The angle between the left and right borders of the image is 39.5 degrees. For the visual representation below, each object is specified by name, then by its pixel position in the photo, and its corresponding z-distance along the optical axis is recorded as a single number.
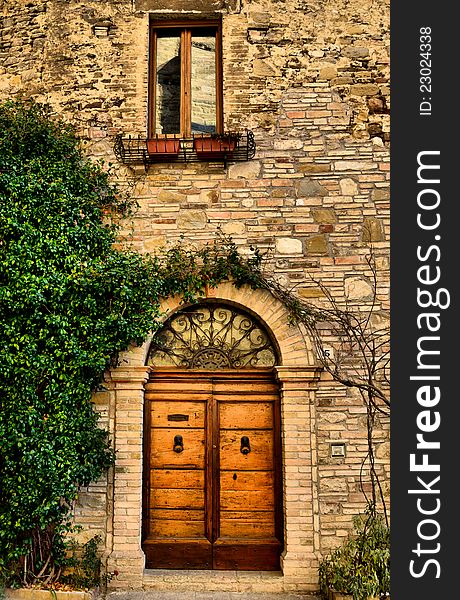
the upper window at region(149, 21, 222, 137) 7.02
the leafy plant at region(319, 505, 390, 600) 5.43
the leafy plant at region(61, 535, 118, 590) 5.88
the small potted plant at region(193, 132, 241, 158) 6.69
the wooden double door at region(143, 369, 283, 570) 6.33
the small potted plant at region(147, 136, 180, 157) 6.74
